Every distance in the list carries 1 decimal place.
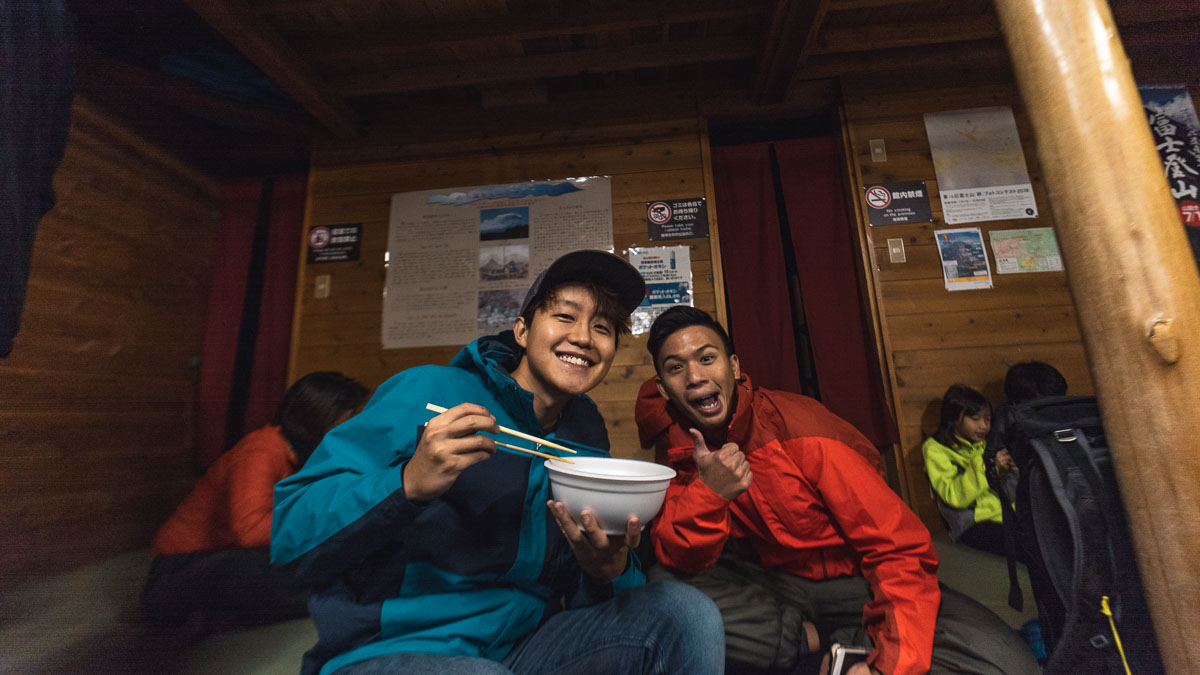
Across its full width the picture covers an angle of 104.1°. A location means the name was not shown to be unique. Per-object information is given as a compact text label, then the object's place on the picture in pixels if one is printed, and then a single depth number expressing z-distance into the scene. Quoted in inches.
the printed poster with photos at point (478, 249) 114.0
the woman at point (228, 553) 62.8
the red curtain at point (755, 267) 110.2
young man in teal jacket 32.3
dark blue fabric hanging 47.0
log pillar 28.2
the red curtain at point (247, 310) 121.0
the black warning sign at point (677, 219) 113.3
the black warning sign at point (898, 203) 110.5
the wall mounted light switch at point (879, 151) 113.9
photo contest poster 109.3
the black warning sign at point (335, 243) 121.6
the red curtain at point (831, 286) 106.2
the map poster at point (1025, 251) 106.1
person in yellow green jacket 83.4
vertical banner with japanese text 104.8
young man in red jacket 44.9
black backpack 40.5
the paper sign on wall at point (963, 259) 107.0
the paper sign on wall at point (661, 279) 108.3
